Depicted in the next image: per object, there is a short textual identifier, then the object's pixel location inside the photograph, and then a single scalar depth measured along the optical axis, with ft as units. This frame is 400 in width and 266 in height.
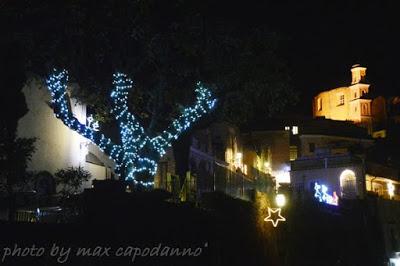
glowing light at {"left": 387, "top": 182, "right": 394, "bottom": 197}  166.47
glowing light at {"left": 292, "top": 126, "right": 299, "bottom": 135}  220.02
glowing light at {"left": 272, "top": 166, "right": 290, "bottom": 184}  208.64
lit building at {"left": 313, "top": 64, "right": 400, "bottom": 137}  284.82
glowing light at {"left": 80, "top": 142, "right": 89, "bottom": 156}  101.40
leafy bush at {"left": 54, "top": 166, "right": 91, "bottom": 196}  81.99
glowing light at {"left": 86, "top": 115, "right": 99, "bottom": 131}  96.60
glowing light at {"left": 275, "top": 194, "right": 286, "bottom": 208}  97.45
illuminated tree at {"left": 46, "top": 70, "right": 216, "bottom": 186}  76.18
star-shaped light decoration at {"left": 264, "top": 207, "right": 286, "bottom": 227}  83.05
